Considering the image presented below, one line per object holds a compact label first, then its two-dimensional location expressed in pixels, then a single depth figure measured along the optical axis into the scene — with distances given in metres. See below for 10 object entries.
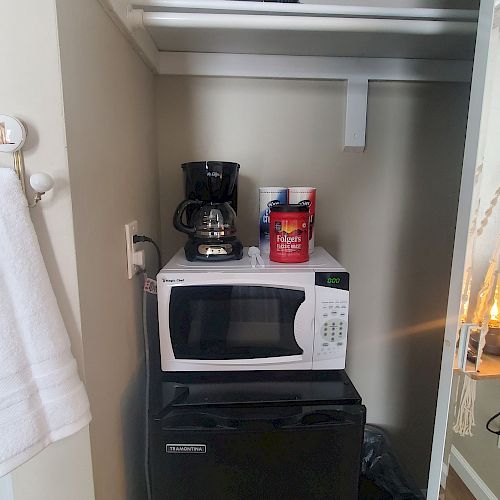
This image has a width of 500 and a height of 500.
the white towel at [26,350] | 0.52
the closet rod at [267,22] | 0.89
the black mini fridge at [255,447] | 0.82
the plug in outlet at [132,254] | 0.89
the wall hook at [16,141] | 0.53
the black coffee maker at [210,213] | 1.03
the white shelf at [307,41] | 0.89
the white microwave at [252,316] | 0.92
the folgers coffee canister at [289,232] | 0.98
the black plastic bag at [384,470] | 1.20
